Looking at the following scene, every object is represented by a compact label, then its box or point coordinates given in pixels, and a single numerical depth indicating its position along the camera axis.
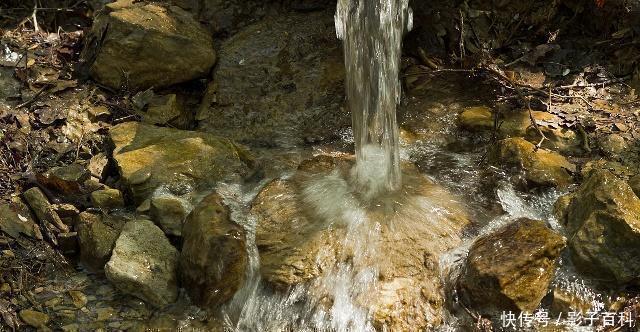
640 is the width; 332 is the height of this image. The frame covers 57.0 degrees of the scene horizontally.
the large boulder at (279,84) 4.62
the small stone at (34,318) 3.12
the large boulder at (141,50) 4.64
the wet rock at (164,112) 4.56
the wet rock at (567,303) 3.06
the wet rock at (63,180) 3.82
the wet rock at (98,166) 4.02
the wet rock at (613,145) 3.96
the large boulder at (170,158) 3.87
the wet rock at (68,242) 3.56
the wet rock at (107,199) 3.78
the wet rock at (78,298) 3.29
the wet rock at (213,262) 3.25
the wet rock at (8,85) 4.51
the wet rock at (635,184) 3.41
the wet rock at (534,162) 3.76
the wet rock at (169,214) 3.63
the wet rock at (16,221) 3.54
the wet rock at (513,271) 2.99
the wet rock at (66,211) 3.66
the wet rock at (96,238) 3.48
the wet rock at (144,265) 3.30
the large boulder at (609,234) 3.08
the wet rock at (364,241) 3.18
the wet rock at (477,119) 4.33
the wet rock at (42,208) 3.63
